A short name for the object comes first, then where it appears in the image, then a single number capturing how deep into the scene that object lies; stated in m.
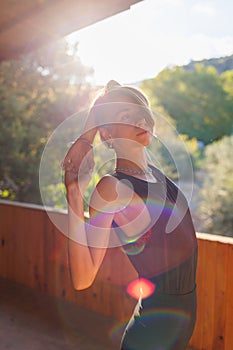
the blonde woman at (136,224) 0.87
